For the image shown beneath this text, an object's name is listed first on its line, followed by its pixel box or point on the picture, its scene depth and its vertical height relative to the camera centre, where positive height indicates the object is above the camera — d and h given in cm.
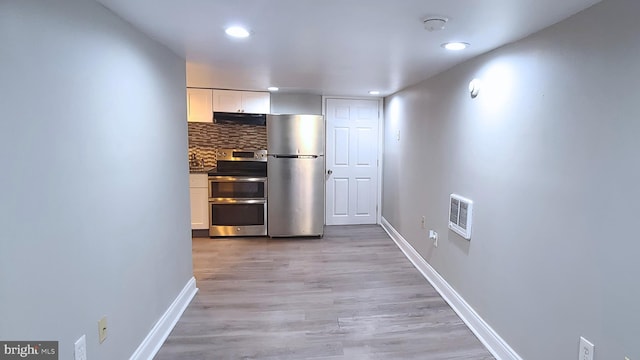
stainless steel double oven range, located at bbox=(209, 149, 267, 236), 465 -56
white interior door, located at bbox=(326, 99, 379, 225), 533 -13
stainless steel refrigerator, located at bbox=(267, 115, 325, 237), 464 -30
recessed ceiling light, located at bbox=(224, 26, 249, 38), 194 +71
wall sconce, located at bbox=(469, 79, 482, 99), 252 +49
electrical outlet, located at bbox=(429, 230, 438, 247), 329 -82
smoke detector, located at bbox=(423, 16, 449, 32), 173 +68
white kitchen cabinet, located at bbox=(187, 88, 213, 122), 455 +64
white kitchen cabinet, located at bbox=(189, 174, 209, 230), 463 -66
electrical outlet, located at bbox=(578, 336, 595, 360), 154 -90
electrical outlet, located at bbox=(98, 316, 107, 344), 165 -86
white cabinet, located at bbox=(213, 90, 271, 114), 459 +70
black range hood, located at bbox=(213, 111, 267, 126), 462 +48
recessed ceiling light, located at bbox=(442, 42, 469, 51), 219 +70
